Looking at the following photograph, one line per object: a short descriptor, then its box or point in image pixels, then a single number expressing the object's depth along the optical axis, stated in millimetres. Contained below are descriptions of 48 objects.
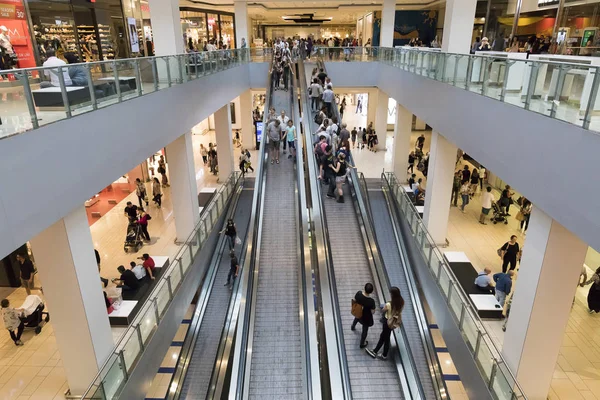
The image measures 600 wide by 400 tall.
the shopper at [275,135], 11984
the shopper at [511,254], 10945
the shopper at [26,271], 10992
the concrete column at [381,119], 24178
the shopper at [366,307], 6445
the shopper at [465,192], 16359
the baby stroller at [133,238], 13422
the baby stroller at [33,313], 9719
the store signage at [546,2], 16644
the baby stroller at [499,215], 15523
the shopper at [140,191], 16261
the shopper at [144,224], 13562
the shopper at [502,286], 9188
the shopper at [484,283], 10008
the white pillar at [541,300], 6734
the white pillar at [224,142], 20047
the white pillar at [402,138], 19203
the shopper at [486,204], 15117
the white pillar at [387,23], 21641
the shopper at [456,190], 17344
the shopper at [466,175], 16672
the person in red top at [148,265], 10609
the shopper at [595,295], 10297
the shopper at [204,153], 23136
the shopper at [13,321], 9117
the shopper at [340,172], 9927
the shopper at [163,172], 19016
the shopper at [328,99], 14051
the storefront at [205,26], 26422
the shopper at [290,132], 12094
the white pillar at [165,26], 12492
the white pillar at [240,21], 21938
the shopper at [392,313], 6328
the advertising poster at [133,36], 17016
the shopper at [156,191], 16969
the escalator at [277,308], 6266
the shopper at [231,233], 12453
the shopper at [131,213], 13617
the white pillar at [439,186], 13203
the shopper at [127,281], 10039
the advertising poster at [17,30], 10125
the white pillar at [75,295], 6941
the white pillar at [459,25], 12094
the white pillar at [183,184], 13688
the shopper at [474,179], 17641
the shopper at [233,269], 12070
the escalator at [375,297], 6617
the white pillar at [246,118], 25000
